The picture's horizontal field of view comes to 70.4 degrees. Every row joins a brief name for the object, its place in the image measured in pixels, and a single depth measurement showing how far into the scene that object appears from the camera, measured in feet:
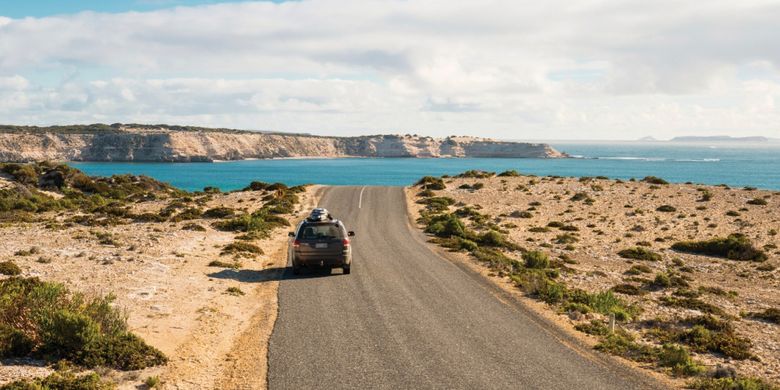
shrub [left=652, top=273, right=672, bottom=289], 82.53
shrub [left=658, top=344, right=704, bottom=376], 41.11
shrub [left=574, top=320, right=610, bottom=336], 52.01
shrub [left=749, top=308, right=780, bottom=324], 64.59
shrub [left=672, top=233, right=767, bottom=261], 114.01
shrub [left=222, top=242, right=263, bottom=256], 93.76
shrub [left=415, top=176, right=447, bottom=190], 219.08
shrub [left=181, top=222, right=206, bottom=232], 120.70
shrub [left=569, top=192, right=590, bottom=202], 192.85
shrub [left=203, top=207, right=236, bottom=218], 145.69
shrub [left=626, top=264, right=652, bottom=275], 95.14
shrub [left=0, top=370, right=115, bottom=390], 30.91
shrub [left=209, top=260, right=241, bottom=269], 81.56
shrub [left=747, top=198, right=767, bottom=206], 175.59
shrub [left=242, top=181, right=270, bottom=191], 209.46
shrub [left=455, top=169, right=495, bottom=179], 252.13
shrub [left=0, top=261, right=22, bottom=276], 64.48
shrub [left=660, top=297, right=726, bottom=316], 66.76
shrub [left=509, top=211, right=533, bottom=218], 164.46
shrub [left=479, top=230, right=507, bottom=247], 115.44
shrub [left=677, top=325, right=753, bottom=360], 47.75
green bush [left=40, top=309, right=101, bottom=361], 37.83
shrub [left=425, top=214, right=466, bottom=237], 126.11
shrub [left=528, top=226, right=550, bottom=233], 142.51
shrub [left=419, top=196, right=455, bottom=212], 175.87
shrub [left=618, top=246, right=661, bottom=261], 111.97
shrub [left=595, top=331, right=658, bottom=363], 45.08
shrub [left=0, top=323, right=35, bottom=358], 36.91
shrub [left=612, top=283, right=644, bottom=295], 75.92
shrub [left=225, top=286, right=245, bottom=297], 64.13
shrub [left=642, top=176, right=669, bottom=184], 227.81
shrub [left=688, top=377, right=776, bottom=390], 37.50
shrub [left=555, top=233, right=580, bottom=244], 127.24
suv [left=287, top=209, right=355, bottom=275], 72.64
